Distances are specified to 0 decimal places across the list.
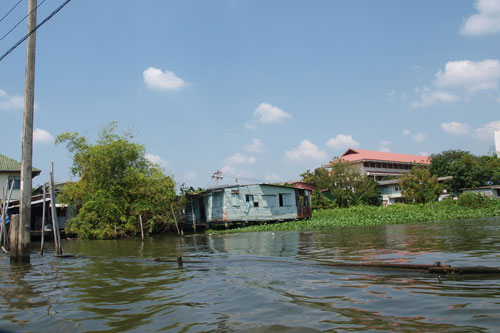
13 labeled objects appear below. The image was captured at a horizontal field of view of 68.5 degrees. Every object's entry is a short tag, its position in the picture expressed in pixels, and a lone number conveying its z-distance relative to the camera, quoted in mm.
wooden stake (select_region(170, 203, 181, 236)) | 28462
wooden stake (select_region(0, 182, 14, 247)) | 15022
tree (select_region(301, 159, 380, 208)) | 42406
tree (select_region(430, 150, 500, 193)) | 45969
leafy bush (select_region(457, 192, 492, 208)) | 32594
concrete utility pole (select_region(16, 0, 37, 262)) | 10866
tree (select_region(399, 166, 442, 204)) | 39188
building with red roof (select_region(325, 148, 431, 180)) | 53344
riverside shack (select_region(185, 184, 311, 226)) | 31109
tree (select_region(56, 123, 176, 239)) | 26250
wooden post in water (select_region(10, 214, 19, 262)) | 10984
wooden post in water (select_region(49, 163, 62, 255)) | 12634
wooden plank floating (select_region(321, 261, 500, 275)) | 5852
